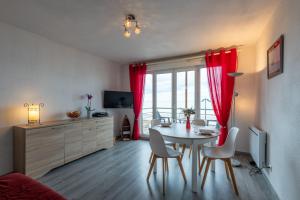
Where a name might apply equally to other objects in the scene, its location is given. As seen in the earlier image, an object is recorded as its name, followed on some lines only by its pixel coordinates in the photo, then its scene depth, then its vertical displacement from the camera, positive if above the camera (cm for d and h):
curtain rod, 384 +120
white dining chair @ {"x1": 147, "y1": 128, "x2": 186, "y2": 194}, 215 -69
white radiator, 246 -77
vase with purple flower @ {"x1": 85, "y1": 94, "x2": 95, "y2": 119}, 378 -17
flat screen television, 444 +4
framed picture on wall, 186 +59
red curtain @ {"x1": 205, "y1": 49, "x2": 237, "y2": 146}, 350 +46
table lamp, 271 -25
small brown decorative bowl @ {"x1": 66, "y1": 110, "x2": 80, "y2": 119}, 335 -32
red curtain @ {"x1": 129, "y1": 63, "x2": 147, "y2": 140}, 477 +43
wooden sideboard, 240 -82
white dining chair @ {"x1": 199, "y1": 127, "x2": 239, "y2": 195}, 218 -80
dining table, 214 -52
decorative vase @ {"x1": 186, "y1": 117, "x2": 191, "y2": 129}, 277 -42
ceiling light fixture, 222 +124
